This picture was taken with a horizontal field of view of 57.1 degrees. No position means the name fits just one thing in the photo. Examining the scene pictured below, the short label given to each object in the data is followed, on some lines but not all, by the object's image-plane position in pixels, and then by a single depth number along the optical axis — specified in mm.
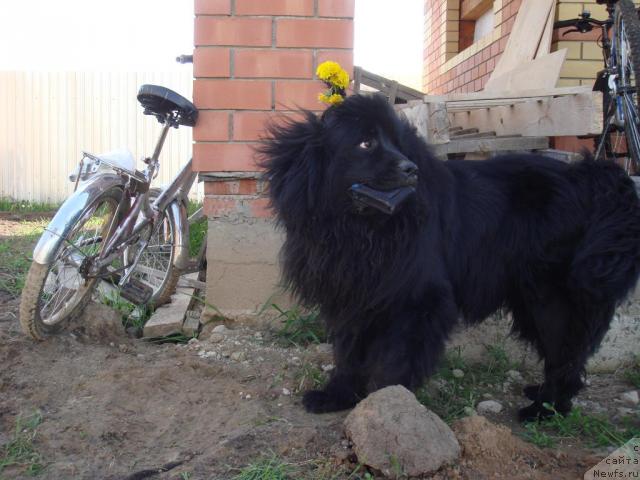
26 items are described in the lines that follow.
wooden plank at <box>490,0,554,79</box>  5133
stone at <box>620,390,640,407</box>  2842
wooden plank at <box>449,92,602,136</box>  3238
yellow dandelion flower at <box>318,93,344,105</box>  2553
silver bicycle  2873
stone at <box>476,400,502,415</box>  2744
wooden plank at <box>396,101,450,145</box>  3385
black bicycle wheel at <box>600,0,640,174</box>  3578
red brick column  3346
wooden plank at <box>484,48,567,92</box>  4316
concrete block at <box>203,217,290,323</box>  3498
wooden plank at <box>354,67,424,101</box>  4574
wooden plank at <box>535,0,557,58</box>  4992
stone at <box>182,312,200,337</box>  3467
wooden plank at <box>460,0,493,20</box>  7909
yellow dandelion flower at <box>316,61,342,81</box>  2618
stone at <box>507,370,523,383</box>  3164
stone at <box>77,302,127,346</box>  3254
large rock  1838
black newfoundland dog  2398
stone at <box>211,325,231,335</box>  3404
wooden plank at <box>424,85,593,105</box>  3373
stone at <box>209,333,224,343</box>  3309
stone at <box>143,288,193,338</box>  3412
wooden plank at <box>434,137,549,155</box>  3744
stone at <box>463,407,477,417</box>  2512
